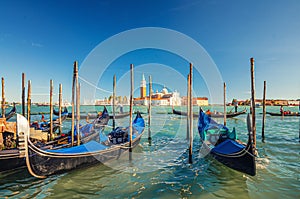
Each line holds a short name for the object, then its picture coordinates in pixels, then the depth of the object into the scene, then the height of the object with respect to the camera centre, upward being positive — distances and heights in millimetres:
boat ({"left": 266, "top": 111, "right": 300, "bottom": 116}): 21867 -1535
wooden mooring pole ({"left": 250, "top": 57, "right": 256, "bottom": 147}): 5448 +204
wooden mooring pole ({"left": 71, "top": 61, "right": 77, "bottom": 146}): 5880 +489
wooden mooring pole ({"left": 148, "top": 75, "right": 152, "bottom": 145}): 10974 +899
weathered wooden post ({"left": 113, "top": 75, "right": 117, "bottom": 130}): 14664 +1076
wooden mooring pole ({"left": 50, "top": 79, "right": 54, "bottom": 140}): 8336 +71
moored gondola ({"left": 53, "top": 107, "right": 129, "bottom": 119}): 22375 -1836
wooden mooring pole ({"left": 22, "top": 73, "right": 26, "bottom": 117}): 7926 +509
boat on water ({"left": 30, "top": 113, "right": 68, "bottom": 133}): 9695 -1504
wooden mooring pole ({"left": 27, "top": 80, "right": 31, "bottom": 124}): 6974 +181
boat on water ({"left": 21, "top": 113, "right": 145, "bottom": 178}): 3967 -1467
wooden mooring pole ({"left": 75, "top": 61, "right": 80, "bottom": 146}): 5946 -74
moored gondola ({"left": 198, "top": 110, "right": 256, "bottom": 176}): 4078 -1329
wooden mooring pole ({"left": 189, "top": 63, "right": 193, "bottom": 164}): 5594 -231
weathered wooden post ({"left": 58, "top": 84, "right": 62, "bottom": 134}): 10417 +434
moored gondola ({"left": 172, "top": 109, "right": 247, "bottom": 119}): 21927 -1693
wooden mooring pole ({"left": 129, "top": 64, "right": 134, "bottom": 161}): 6089 +161
